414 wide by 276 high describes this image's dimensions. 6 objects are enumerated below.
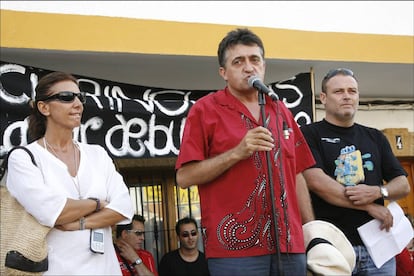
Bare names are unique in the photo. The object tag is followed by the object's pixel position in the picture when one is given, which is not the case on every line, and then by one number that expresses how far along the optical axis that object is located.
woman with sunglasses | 2.80
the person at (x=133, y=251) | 5.53
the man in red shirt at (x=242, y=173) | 2.58
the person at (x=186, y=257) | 6.36
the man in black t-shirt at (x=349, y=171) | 3.29
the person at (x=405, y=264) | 5.31
